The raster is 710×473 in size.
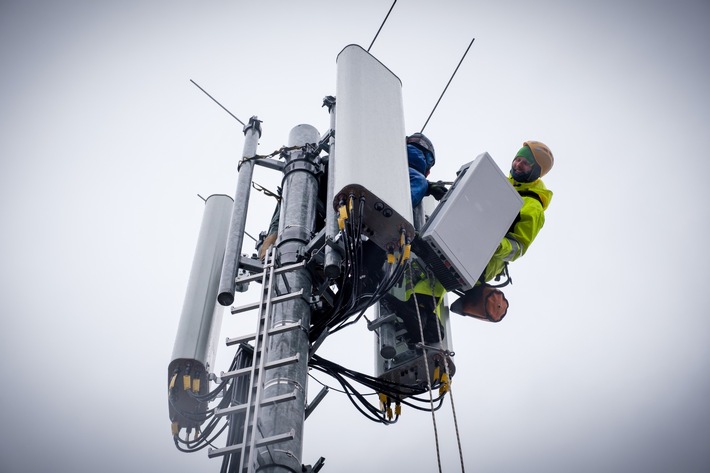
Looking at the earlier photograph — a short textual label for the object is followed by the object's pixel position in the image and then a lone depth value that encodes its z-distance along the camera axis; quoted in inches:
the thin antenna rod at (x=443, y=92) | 272.7
